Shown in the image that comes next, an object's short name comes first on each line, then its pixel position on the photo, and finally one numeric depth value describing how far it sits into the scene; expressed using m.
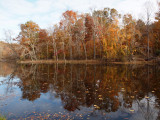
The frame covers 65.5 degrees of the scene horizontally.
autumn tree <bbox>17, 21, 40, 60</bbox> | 42.95
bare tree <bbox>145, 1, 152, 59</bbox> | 31.95
